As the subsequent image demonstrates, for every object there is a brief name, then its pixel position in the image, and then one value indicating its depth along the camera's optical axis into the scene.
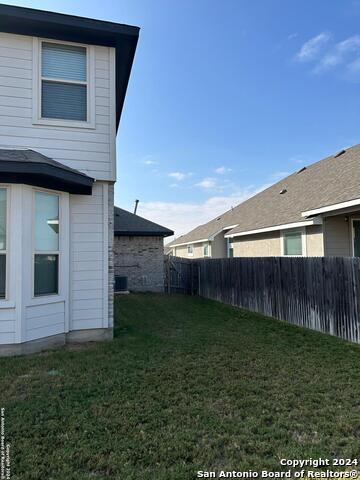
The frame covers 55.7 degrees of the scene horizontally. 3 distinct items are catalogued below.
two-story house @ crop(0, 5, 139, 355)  5.69
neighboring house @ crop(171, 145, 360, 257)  9.95
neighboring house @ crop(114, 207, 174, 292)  16.03
